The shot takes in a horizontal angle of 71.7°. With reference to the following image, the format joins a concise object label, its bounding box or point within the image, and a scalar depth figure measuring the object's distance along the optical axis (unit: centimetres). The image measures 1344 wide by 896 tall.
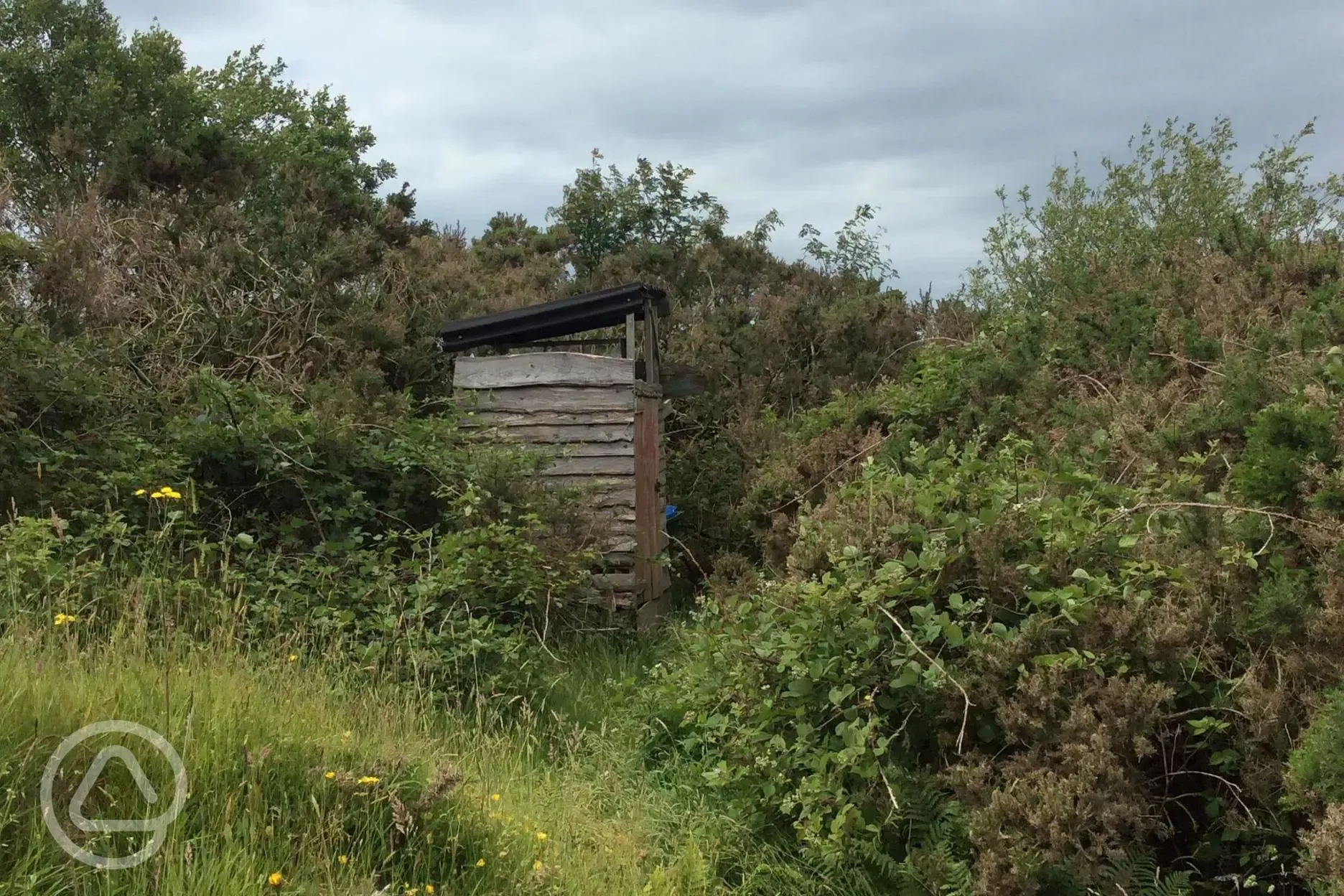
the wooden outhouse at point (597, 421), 805
